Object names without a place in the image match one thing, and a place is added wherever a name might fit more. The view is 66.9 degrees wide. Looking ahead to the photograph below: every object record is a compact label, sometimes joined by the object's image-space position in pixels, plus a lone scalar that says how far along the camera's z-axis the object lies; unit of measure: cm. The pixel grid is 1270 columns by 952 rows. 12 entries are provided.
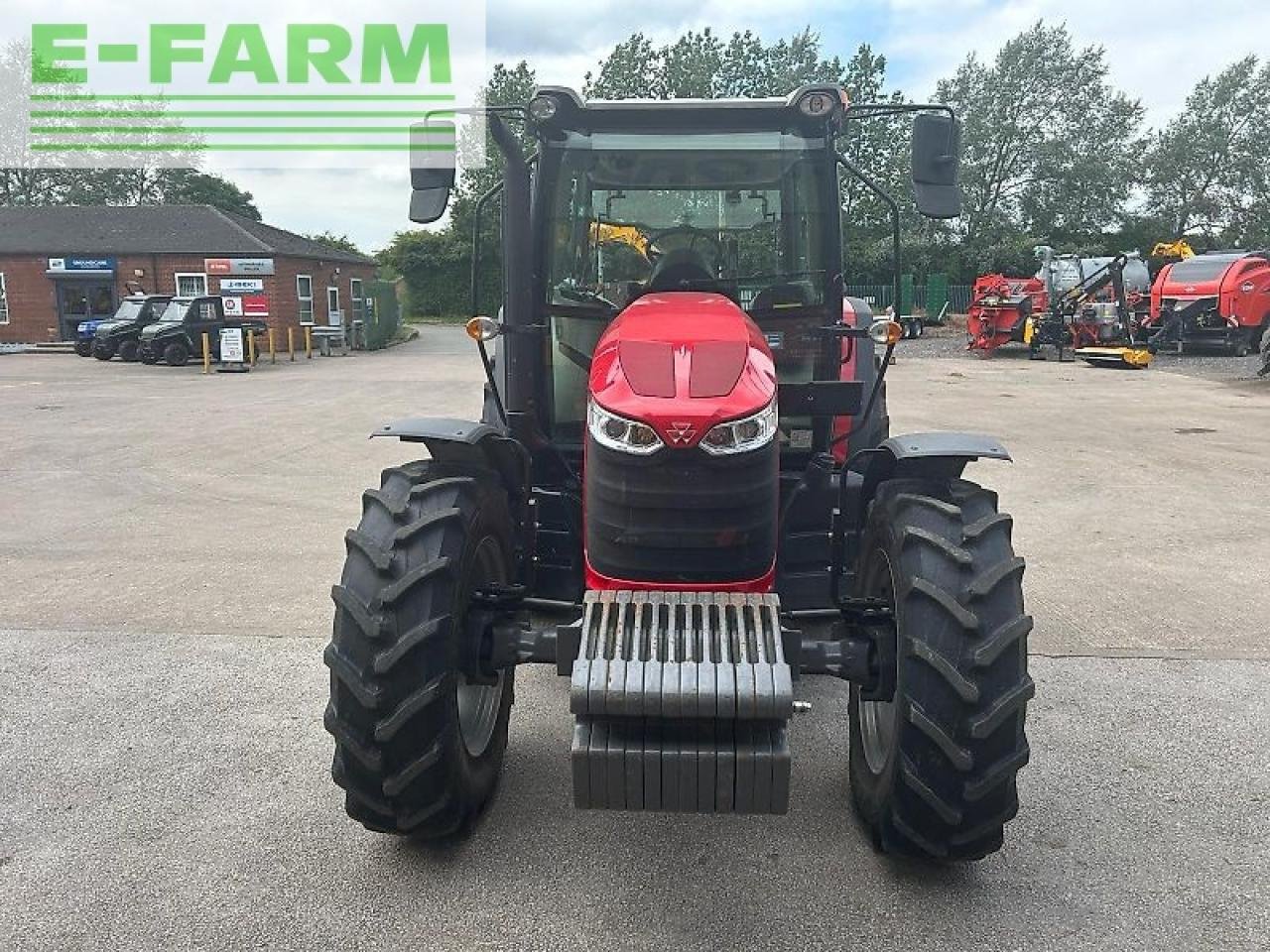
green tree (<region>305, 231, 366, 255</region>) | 5572
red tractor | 258
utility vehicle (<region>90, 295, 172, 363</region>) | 2372
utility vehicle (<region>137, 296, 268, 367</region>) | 2239
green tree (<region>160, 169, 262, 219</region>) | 5062
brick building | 2983
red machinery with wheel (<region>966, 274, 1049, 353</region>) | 2228
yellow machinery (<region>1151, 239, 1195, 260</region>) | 2242
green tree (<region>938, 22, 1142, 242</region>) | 4328
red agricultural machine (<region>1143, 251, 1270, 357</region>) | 1983
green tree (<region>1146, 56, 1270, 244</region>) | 4284
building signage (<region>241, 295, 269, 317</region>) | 2745
